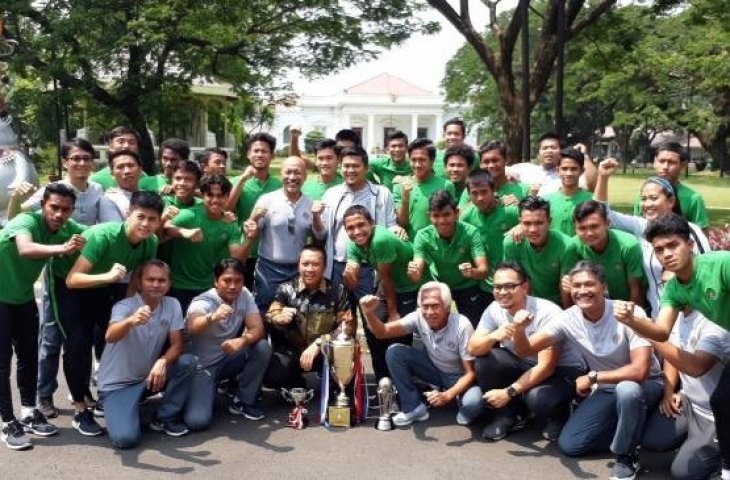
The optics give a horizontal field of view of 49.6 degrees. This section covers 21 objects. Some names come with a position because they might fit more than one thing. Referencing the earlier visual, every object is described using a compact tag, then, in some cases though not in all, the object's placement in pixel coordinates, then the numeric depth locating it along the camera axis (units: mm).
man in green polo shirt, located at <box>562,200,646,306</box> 4949
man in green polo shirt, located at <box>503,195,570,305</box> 5121
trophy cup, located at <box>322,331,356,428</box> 5164
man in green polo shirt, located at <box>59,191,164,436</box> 4844
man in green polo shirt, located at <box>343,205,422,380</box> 5520
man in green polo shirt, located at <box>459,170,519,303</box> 5676
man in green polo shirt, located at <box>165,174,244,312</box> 5602
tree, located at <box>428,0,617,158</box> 13094
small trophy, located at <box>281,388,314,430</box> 5168
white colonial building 76625
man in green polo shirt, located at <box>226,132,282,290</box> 6297
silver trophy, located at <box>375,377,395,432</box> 5160
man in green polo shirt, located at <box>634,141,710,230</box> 5520
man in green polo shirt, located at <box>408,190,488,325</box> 5422
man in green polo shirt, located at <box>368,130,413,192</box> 7031
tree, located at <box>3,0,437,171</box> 13773
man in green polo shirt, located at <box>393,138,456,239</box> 6227
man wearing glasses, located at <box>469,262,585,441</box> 4816
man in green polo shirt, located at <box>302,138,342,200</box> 6469
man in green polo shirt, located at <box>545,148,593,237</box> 5645
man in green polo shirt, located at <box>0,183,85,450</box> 4625
